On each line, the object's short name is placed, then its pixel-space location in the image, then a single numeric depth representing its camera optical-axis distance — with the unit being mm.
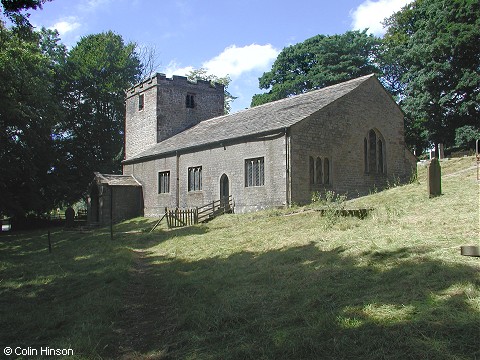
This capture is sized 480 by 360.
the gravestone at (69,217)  32594
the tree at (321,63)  40094
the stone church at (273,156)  20828
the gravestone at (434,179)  12188
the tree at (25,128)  21359
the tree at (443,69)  28875
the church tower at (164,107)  34594
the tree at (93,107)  40594
